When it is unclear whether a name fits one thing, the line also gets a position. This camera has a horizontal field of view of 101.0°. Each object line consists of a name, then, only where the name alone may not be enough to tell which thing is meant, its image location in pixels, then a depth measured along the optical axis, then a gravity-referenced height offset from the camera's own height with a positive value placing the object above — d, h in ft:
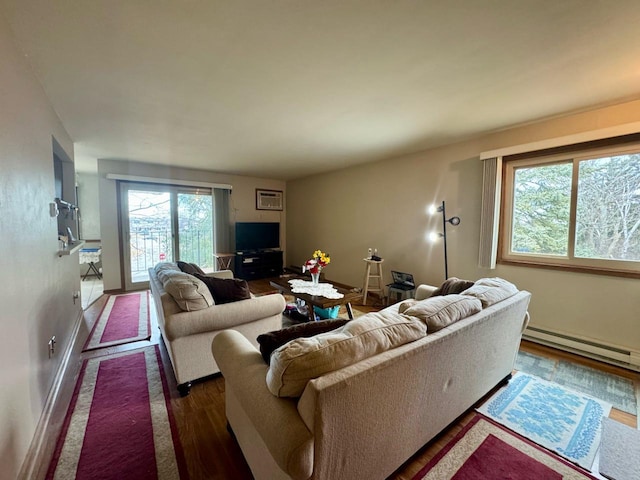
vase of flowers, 10.59 -1.54
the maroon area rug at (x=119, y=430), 4.43 -4.09
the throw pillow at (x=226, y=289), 7.08 -1.72
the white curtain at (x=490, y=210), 9.90 +0.68
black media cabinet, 18.76 -2.79
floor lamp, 11.30 +0.16
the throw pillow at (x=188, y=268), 9.03 -1.48
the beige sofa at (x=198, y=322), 6.22 -2.38
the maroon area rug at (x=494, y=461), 4.48 -4.18
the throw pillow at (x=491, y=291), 5.76 -1.46
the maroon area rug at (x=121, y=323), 9.21 -3.98
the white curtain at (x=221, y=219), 18.53 +0.49
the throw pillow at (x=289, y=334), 4.03 -1.72
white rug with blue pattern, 5.11 -4.16
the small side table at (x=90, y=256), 18.37 -2.17
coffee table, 8.75 -2.49
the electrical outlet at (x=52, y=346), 6.34 -2.99
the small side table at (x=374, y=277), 13.38 -2.66
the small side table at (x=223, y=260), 18.33 -2.40
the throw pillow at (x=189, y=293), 6.27 -1.63
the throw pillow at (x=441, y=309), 4.45 -1.48
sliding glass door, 15.79 -0.10
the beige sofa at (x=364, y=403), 2.91 -2.35
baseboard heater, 7.76 -3.80
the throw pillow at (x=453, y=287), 7.07 -1.62
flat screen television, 19.25 -0.73
